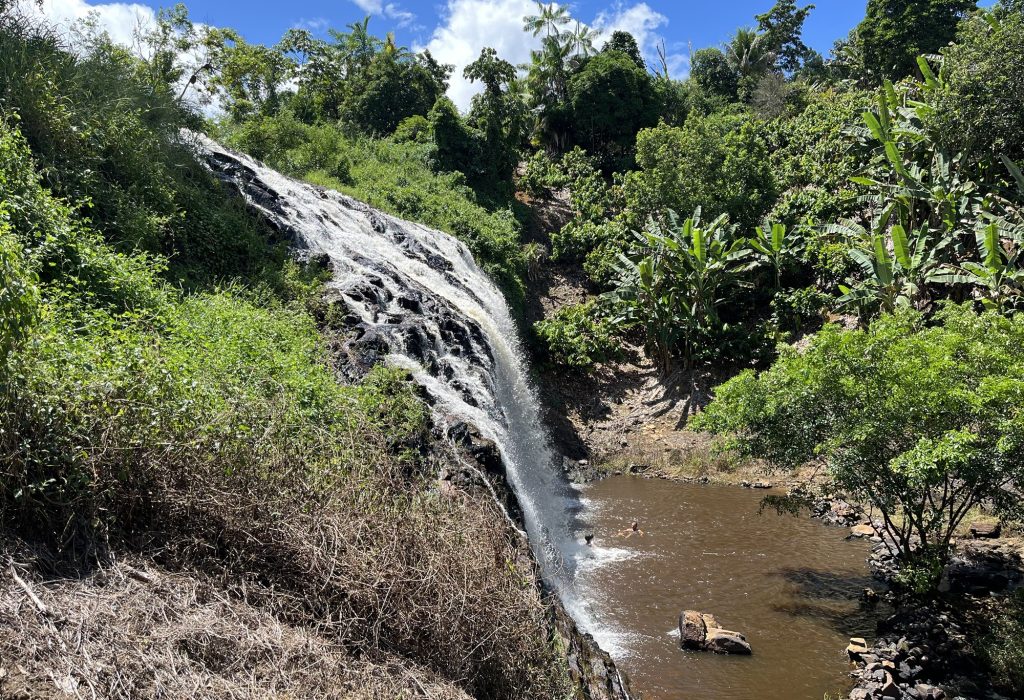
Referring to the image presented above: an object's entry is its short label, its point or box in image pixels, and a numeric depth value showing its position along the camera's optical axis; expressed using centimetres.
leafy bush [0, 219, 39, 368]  453
